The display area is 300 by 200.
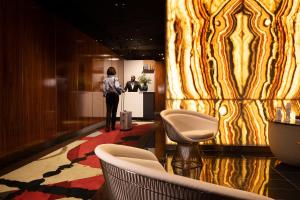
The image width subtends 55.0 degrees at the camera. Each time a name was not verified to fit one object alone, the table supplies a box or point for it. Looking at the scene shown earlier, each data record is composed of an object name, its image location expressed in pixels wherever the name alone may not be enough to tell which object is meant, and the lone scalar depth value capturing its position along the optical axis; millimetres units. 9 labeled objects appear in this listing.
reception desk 11654
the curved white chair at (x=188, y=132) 3668
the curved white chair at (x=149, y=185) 1061
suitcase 8242
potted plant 11867
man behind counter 11617
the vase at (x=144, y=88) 11852
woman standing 7984
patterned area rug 3238
